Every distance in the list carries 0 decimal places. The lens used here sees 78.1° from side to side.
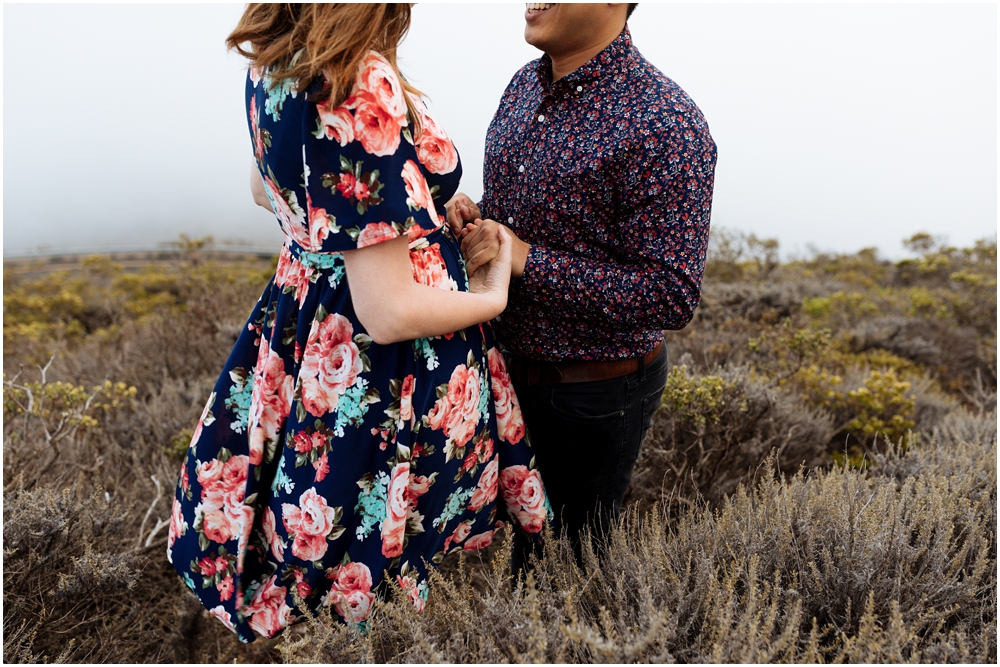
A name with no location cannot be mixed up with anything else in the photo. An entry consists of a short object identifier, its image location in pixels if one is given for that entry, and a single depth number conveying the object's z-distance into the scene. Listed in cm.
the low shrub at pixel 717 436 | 258
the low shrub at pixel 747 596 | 127
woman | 104
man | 134
